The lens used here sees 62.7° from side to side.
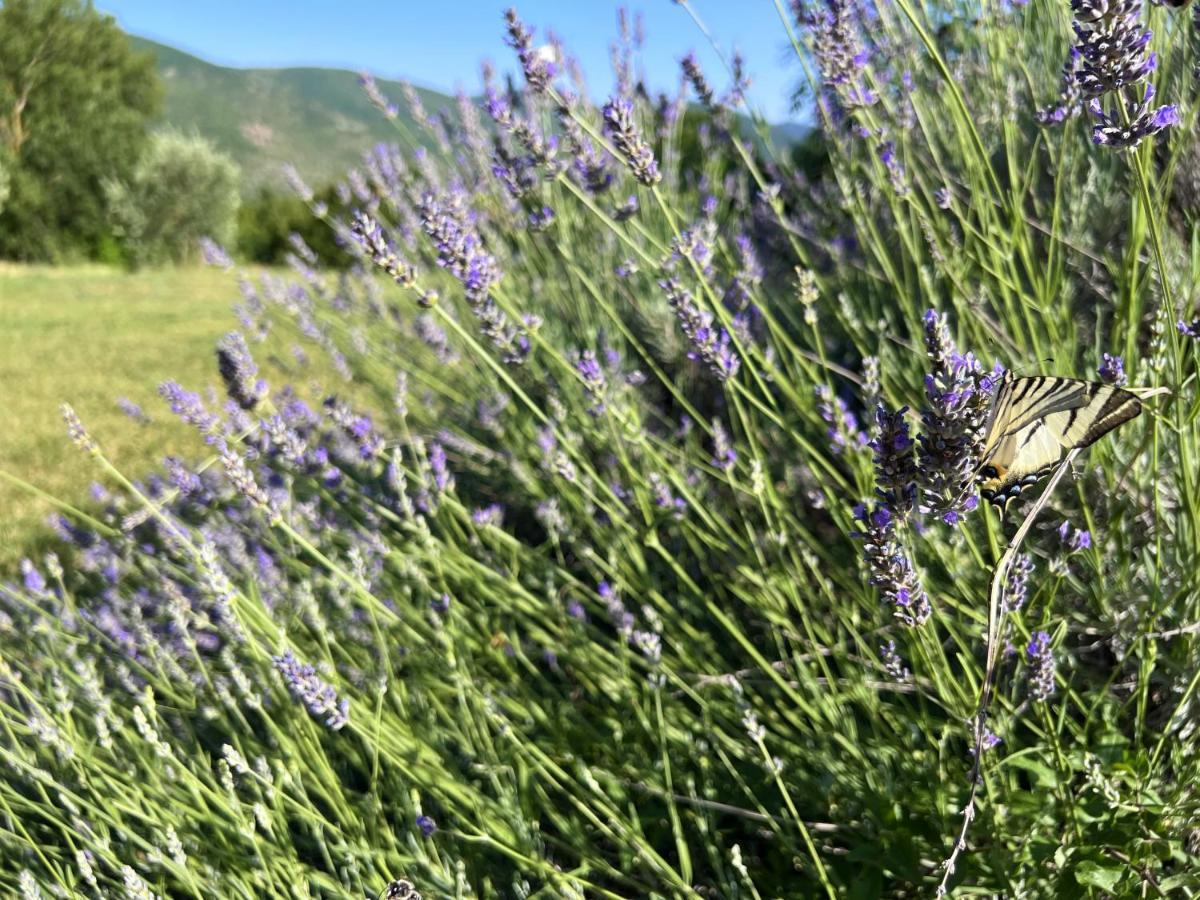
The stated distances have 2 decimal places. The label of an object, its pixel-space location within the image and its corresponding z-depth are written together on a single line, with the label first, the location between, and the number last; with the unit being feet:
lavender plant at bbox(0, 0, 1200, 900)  1.05
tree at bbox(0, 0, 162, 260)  45.92
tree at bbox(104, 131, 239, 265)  53.48
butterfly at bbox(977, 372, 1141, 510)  0.71
